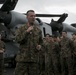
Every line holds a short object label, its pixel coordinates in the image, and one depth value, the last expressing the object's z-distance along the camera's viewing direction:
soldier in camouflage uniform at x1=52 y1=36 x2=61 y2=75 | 6.73
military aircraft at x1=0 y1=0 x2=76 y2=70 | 9.22
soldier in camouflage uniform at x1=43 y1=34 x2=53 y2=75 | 6.79
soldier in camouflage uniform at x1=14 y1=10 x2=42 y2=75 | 3.75
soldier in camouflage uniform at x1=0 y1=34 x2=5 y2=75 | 6.18
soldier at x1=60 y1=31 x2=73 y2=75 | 6.17
